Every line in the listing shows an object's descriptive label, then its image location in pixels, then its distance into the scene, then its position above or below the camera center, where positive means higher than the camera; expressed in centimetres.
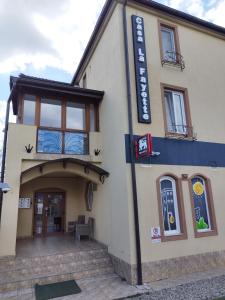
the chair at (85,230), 941 -101
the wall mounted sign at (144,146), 648 +169
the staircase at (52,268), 605 -181
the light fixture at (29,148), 773 +201
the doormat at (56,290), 557 -214
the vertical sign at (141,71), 746 +449
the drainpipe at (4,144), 754 +215
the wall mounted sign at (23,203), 1038 +19
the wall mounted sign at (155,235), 660 -94
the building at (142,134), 680 +230
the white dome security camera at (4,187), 641 +59
